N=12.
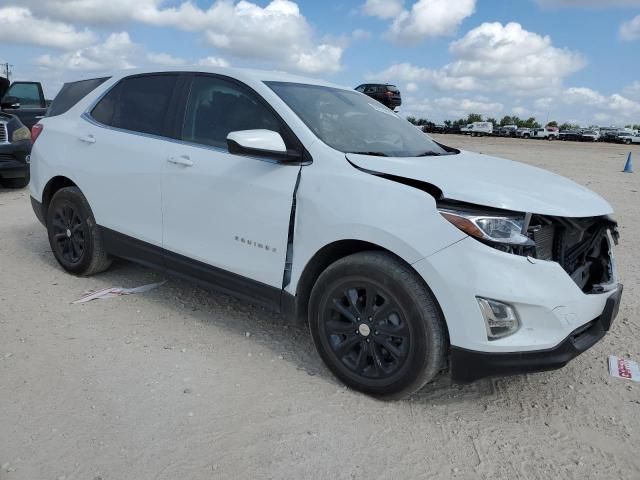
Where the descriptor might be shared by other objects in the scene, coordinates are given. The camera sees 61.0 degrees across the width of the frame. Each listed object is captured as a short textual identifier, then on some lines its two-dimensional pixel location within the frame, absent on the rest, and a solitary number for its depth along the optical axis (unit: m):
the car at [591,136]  53.56
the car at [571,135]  54.62
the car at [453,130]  57.47
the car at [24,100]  10.73
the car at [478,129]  55.94
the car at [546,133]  56.03
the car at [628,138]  48.59
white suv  2.60
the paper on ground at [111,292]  4.32
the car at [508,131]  59.94
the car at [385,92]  30.08
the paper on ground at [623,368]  3.37
